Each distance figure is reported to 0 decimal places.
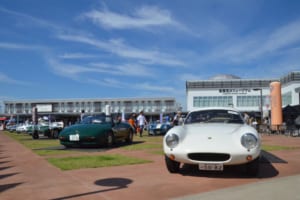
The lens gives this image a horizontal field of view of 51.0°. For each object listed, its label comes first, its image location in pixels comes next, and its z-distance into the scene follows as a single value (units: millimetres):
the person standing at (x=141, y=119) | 19566
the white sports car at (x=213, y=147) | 5164
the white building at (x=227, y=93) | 70375
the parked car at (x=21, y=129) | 30581
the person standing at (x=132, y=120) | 20766
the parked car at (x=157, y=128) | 20906
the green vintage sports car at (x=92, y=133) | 10406
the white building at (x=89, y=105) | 91438
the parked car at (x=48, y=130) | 18844
